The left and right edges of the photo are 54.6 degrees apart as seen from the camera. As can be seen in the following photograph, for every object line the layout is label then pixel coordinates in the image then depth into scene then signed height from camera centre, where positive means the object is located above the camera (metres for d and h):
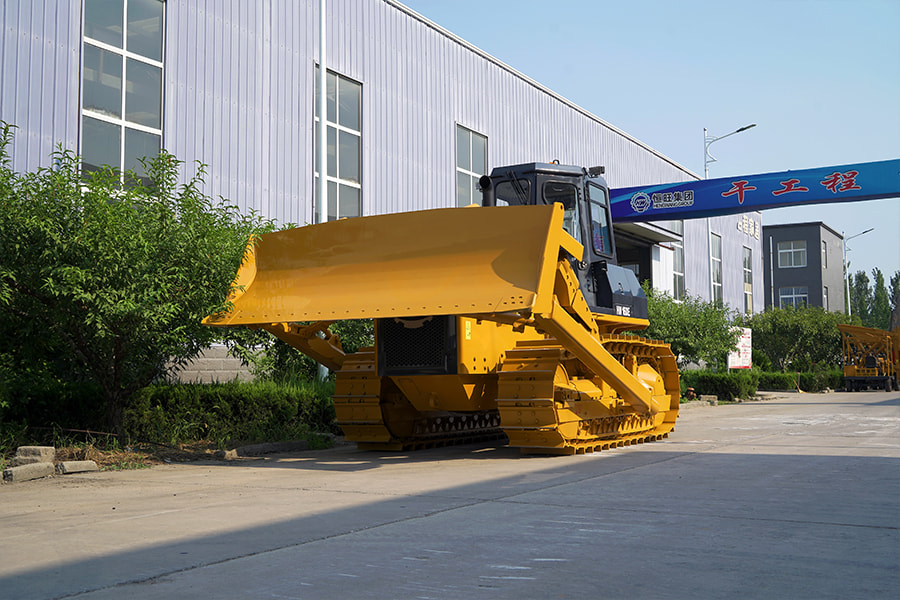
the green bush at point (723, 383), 32.72 -0.52
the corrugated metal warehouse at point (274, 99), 13.81 +5.54
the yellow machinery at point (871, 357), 40.69 +0.56
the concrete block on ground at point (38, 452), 9.92 -0.92
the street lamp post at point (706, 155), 38.06 +9.36
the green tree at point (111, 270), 9.91 +1.18
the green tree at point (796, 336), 47.28 +1.81
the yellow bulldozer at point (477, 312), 9.38 +0.65
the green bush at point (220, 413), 12.21 -0.62
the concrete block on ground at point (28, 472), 9.40 -1.10
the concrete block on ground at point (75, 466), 9.77 -1.08
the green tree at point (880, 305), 90.25 +6.83
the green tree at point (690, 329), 30.00 +1.43
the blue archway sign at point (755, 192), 22.38 +4.90
